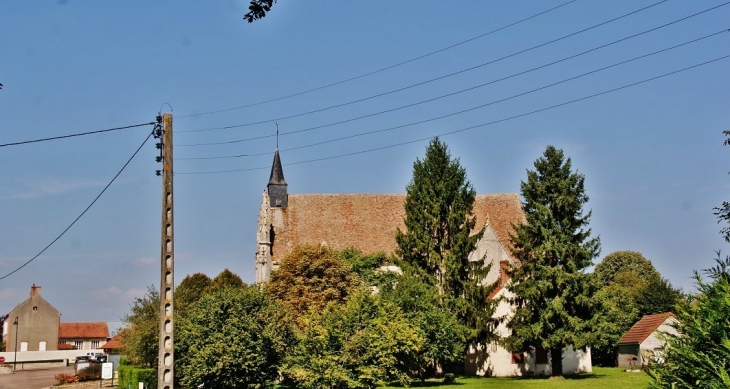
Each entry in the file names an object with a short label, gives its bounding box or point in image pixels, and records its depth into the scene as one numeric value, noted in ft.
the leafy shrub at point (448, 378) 119.03
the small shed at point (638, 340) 146.92
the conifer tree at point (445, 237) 132.26
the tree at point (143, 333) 115.96
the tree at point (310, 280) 127.65
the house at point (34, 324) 257.96
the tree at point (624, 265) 258.37
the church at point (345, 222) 155.53
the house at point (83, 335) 323.37
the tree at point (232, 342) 88.33
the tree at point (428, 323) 112.88
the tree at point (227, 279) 176.73
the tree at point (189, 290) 123.34
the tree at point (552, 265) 123.13
